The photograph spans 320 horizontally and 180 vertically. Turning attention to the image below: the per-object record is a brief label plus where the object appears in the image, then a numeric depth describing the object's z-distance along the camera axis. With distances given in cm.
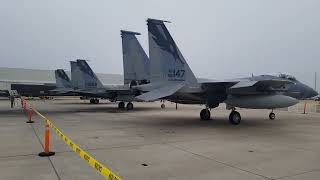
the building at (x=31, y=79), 5684
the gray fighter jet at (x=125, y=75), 1848
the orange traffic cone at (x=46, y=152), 660
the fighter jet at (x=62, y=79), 3738
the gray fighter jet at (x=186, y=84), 1277
